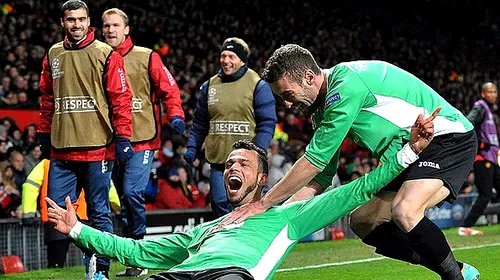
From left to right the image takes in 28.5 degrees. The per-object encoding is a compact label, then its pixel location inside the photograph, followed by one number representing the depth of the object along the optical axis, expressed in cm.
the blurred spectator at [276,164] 1527
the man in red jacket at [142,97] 919
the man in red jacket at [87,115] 804
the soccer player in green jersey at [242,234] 519
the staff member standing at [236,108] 984
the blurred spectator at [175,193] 1395
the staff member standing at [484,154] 1359
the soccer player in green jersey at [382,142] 579
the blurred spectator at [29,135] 1415
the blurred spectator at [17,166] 1285
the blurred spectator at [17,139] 1391
